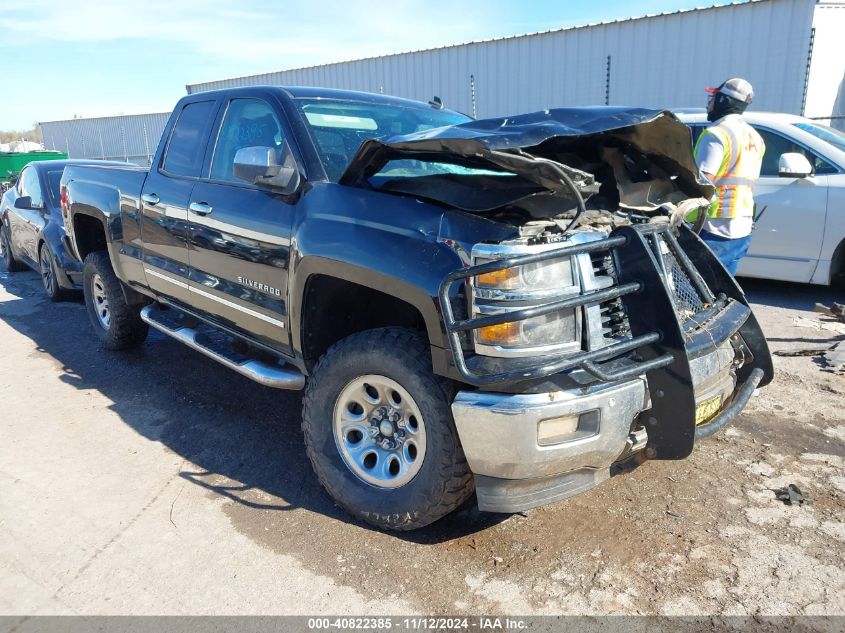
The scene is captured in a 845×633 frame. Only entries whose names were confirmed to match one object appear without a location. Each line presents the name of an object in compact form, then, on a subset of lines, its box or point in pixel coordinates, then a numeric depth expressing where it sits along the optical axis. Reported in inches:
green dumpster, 687.0
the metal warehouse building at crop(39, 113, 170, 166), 1015.0
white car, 239.5
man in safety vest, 178.4
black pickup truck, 95.3
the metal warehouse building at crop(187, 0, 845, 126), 398.0
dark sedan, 266.1
